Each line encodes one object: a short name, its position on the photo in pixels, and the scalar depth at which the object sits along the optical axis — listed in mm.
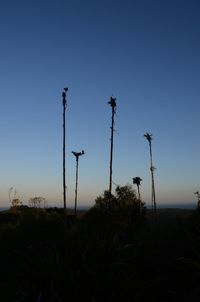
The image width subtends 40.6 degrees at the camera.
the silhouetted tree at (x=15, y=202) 45011
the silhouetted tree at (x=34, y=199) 58756
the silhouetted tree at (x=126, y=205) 26742
